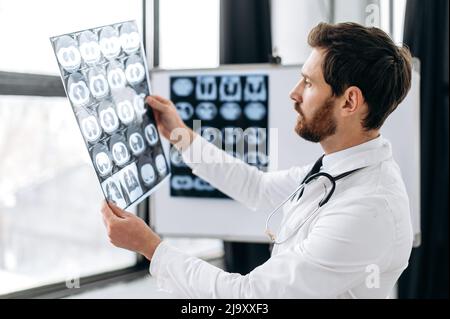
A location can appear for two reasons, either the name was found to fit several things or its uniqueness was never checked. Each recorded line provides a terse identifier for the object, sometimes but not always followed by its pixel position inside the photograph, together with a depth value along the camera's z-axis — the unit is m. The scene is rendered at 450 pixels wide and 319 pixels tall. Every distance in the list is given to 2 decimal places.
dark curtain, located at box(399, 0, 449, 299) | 1.95
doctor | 0.96
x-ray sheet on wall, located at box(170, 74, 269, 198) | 1.74
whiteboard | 1.64
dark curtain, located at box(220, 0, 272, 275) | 1.99
